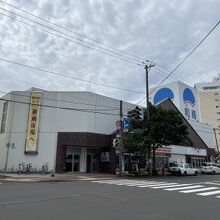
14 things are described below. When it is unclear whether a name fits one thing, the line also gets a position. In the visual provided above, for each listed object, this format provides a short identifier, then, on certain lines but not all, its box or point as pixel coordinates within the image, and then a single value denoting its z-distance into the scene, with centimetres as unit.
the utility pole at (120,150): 2192
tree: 2321
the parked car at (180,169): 2668
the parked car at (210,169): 3358
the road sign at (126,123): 2342
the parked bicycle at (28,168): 2271
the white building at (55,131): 2371
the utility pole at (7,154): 2336
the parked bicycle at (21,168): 2267
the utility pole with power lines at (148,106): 2378
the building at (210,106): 8156
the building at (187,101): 4235
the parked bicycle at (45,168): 2317
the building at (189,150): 3275
